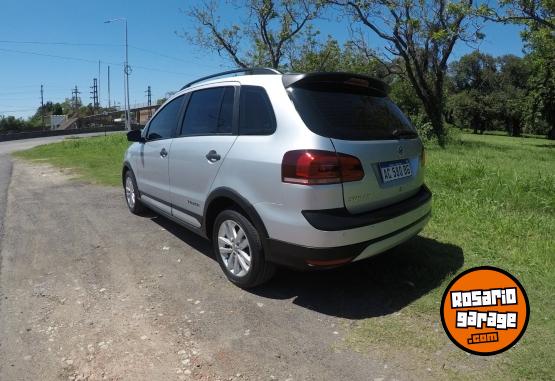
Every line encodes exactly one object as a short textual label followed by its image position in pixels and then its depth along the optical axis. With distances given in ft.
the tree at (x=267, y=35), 77.25
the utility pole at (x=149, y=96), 332.19
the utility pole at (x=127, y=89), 140.06
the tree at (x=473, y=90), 206.90
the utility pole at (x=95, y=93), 338.71
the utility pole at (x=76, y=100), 354.13
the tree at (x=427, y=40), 62.59
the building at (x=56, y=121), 246.27
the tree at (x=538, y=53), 46.52
